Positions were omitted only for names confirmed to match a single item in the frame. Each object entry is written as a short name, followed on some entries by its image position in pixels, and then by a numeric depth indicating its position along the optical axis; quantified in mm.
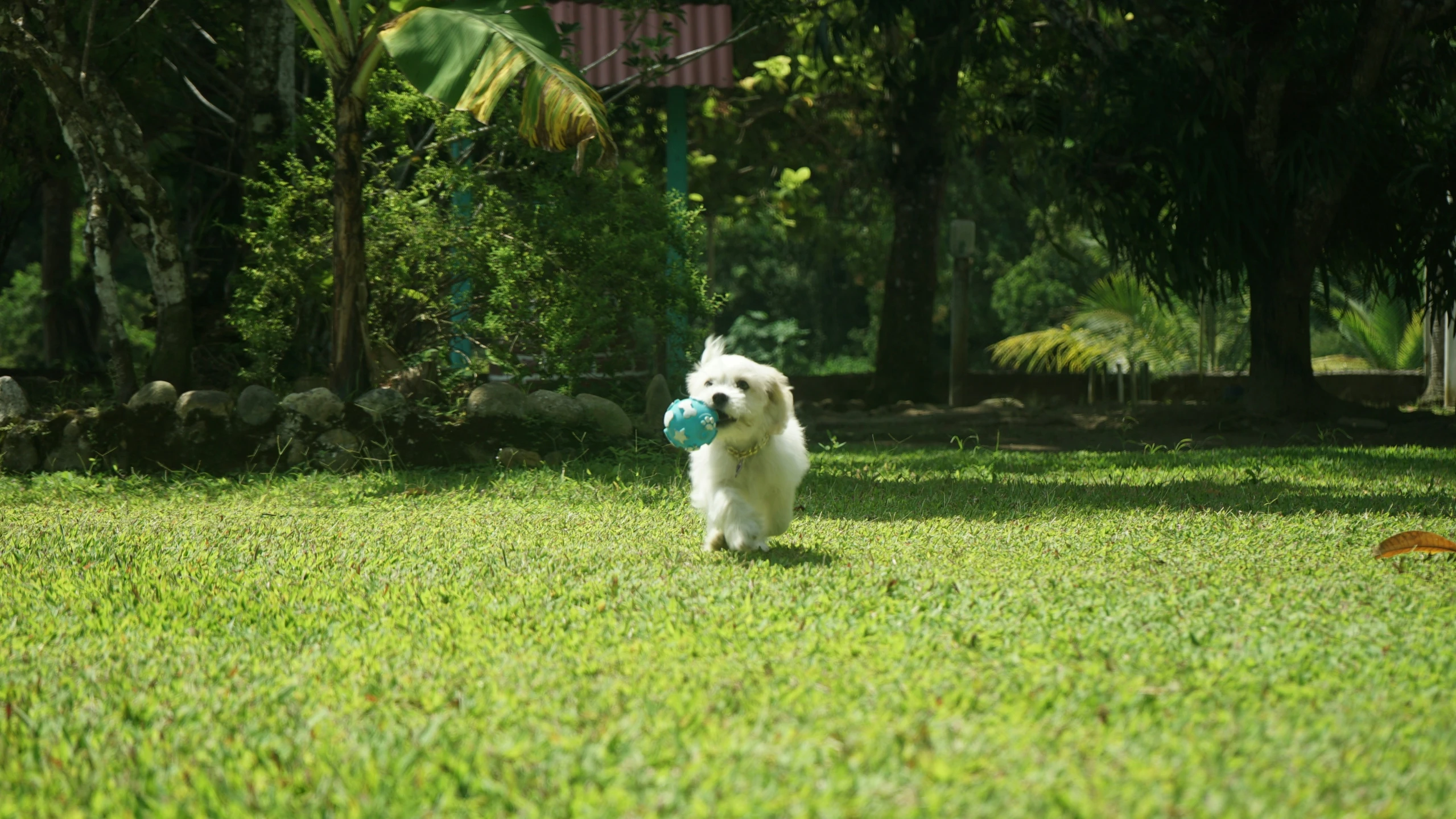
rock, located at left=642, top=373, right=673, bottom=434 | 11031
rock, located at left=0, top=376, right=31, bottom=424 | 9922
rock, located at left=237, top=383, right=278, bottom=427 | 9859
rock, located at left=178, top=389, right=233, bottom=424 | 9859
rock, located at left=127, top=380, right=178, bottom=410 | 9883
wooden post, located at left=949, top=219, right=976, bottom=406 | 17438
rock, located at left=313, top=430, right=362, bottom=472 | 9711
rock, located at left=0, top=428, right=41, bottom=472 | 9695
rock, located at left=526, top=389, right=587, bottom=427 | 10328
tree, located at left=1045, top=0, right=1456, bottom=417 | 12461
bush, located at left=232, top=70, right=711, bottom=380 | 10484
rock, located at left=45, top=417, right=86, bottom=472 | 9695
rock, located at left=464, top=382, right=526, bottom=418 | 10188
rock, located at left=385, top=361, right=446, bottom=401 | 10734
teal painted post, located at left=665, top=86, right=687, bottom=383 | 15008
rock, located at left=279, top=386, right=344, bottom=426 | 9867
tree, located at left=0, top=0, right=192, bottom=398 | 10102
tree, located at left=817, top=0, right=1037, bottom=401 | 16188
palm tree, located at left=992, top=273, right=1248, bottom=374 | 20672
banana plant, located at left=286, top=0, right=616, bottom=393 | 8547
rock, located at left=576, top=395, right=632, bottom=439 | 10453
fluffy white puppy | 5797
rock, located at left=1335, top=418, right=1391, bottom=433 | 13266
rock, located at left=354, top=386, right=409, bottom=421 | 9977
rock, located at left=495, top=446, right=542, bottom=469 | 9898
